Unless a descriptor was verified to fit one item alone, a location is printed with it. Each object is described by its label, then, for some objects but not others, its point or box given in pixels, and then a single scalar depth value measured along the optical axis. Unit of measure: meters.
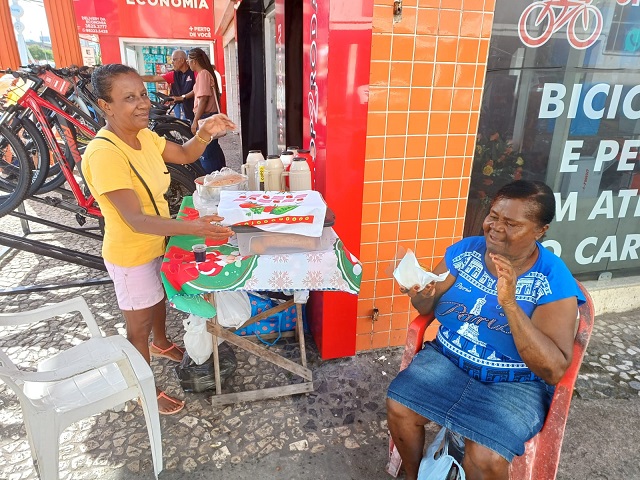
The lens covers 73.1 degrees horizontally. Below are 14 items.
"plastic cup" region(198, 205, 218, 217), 2.12
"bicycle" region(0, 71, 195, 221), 3.36
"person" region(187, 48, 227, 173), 5.15
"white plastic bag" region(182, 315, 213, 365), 2.18
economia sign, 10.75
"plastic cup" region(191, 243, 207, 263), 1.80
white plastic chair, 1.49
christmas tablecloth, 1.72
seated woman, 1.41
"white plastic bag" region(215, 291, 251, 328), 2.17
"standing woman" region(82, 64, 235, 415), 1.75
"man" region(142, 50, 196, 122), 6.99
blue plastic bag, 2.88
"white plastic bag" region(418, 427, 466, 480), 1.53
